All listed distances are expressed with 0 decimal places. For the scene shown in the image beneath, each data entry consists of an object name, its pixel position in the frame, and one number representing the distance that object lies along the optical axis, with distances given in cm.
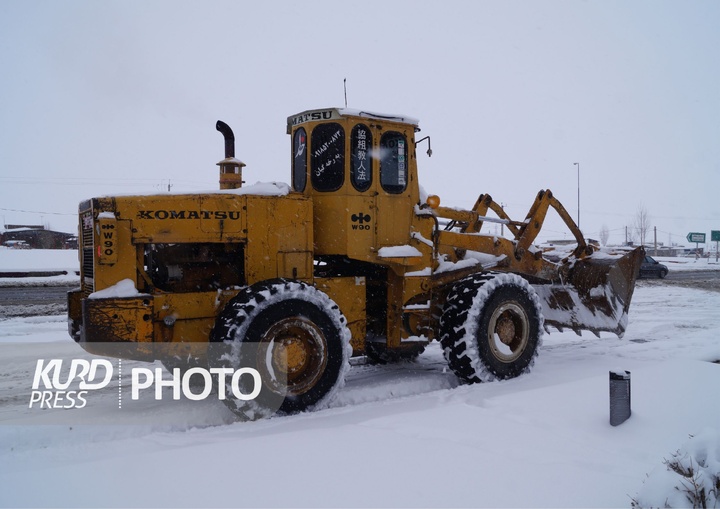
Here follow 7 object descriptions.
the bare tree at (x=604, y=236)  10264
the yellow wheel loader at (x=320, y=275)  550
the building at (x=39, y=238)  5516
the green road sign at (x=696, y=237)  4938
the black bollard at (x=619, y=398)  476
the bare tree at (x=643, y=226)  7212
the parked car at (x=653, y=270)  2820
